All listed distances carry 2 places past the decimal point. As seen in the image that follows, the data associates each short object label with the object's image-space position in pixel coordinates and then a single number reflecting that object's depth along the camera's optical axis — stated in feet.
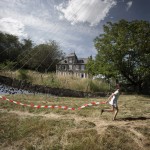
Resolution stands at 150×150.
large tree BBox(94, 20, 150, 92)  47.80
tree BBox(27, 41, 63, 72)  117.75
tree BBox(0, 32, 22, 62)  119.86
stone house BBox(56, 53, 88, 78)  130.78
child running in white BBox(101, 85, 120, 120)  20.21
